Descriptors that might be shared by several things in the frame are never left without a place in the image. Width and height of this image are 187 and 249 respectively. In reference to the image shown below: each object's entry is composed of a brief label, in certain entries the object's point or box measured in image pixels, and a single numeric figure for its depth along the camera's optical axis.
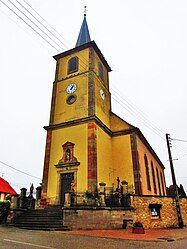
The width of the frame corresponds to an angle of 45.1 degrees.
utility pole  17.84
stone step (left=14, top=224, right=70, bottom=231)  13.24
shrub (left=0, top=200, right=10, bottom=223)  16.97
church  19.56
